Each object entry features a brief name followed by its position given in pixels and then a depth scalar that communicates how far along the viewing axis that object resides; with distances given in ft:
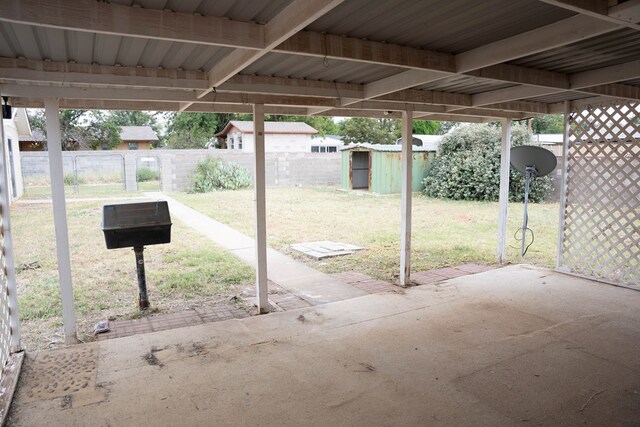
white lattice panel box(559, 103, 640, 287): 17.70
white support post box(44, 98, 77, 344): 12.41
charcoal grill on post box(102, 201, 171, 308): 14.74
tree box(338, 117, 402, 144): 93.51
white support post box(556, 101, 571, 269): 19.35
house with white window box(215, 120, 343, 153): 82.89
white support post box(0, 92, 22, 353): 11.69
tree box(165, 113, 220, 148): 98.73
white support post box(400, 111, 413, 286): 17.78
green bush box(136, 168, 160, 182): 69.05
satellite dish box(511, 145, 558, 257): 21.53
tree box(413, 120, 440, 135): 109.50
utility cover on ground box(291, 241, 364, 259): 24.63
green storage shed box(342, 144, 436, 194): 54.03
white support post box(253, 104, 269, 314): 14.88
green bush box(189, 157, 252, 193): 55.98
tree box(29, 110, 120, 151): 84.33
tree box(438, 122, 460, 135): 120.26
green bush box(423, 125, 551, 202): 46.60
